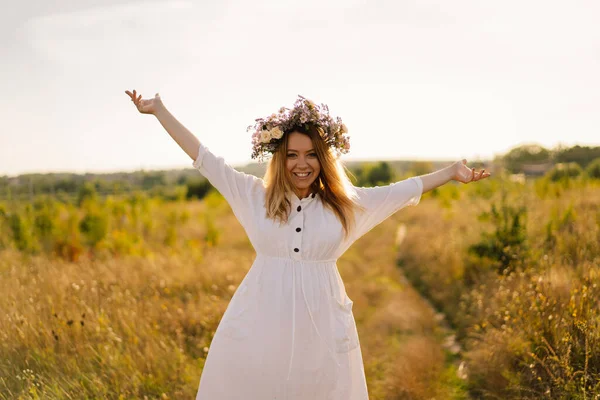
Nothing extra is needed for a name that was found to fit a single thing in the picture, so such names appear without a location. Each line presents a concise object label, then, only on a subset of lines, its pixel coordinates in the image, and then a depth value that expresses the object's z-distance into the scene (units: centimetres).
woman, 264
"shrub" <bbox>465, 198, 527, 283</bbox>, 668
